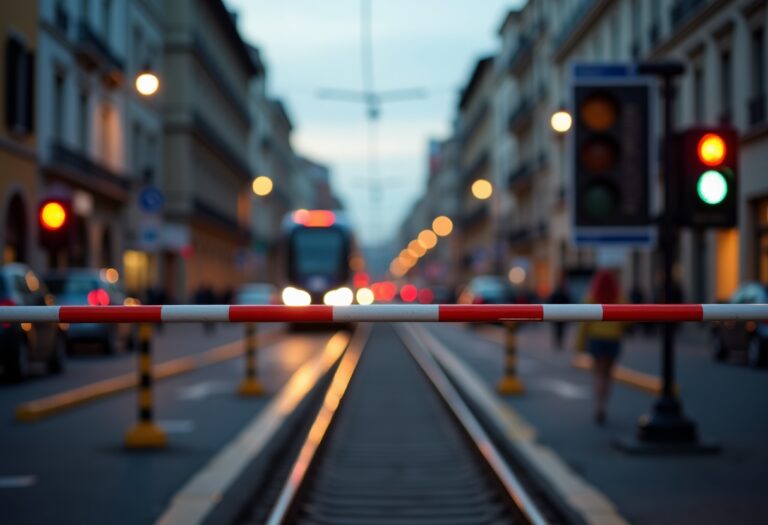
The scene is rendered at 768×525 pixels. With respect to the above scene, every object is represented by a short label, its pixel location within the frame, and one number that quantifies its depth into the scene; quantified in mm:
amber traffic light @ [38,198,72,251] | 14742
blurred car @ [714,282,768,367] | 22328
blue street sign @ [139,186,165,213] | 25281
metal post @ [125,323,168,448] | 11016
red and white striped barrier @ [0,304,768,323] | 5785
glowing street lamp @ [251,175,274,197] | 56656
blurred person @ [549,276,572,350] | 30969
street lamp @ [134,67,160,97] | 20031
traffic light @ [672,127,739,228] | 9906
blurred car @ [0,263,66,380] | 18359
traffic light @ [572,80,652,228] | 10039
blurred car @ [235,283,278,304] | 45250
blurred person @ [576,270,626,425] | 13172
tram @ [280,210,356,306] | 38438
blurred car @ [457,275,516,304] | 45844
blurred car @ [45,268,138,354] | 25781
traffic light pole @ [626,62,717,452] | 10992
